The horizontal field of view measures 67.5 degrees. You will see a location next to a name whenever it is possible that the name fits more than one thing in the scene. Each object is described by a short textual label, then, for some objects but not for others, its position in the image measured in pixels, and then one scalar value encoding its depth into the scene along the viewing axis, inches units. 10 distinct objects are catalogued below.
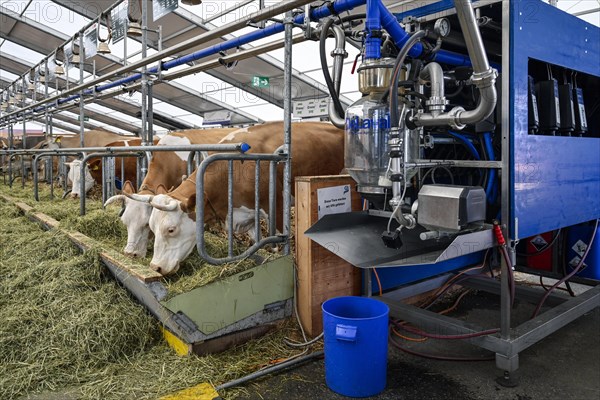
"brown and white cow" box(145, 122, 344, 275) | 113.8
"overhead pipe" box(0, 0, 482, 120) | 87.1
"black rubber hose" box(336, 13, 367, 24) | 97.4
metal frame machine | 80.4
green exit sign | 343.6
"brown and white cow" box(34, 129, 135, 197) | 364.5
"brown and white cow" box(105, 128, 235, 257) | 135.7
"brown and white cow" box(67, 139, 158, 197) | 235.0
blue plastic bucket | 79.5
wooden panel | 103.1
